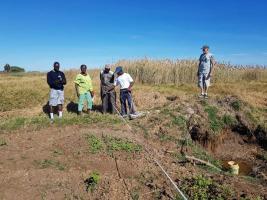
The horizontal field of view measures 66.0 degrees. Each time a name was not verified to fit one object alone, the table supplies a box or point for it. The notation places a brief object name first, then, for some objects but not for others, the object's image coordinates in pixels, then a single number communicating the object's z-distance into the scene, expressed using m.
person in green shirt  6.15
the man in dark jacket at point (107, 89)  6.23
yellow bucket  4.42
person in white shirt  6.06
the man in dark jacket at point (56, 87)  5.98
